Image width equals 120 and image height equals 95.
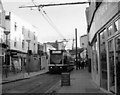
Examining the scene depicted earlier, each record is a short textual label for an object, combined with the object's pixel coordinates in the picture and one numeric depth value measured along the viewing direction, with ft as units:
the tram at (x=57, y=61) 74.59
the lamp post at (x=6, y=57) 72.56
